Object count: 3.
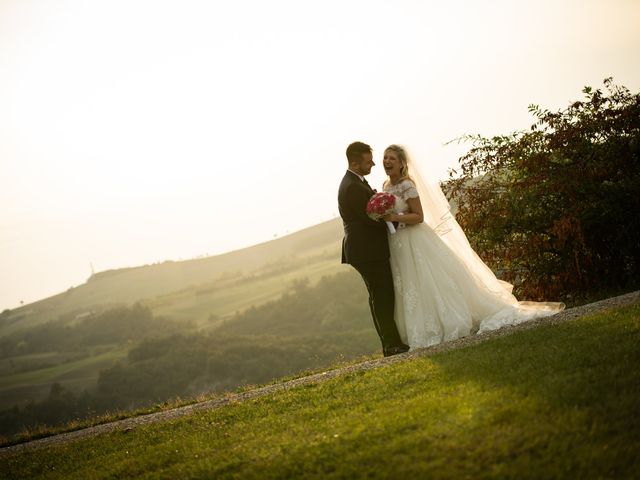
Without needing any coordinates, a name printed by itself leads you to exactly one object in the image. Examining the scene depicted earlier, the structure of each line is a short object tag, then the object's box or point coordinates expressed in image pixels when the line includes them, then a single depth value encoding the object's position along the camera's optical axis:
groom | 9.16
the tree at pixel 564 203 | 10.52
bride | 9.14
